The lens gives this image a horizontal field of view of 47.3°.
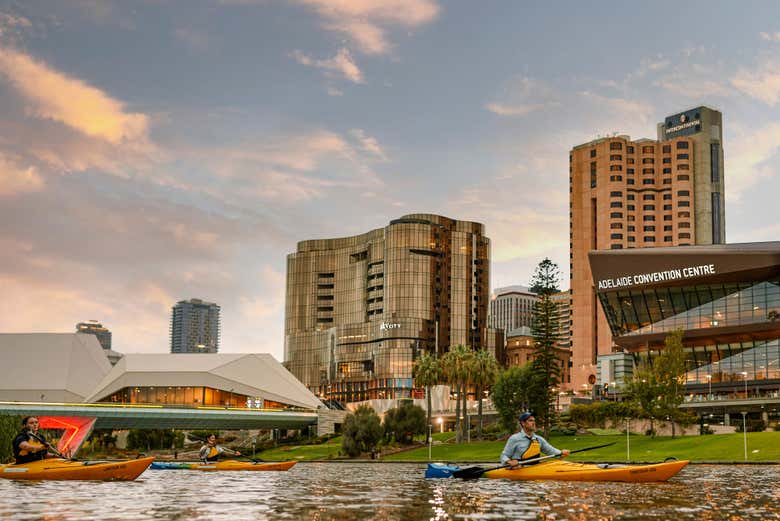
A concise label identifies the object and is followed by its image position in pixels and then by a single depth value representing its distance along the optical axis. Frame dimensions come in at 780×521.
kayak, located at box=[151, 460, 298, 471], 45.31
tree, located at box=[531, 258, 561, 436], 106.56
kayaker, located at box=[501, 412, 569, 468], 26.72
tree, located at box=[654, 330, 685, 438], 83.94
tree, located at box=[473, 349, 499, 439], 111.75
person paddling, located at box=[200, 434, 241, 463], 47.09
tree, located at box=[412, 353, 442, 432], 115.62
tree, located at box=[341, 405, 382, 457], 102.12
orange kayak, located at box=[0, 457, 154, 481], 28.88
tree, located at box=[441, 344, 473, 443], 111.62
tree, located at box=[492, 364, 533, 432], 106.56
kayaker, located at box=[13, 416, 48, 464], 29.19
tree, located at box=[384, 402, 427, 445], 109.88
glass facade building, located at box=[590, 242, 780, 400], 116.25
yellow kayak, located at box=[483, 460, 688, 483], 25.39
